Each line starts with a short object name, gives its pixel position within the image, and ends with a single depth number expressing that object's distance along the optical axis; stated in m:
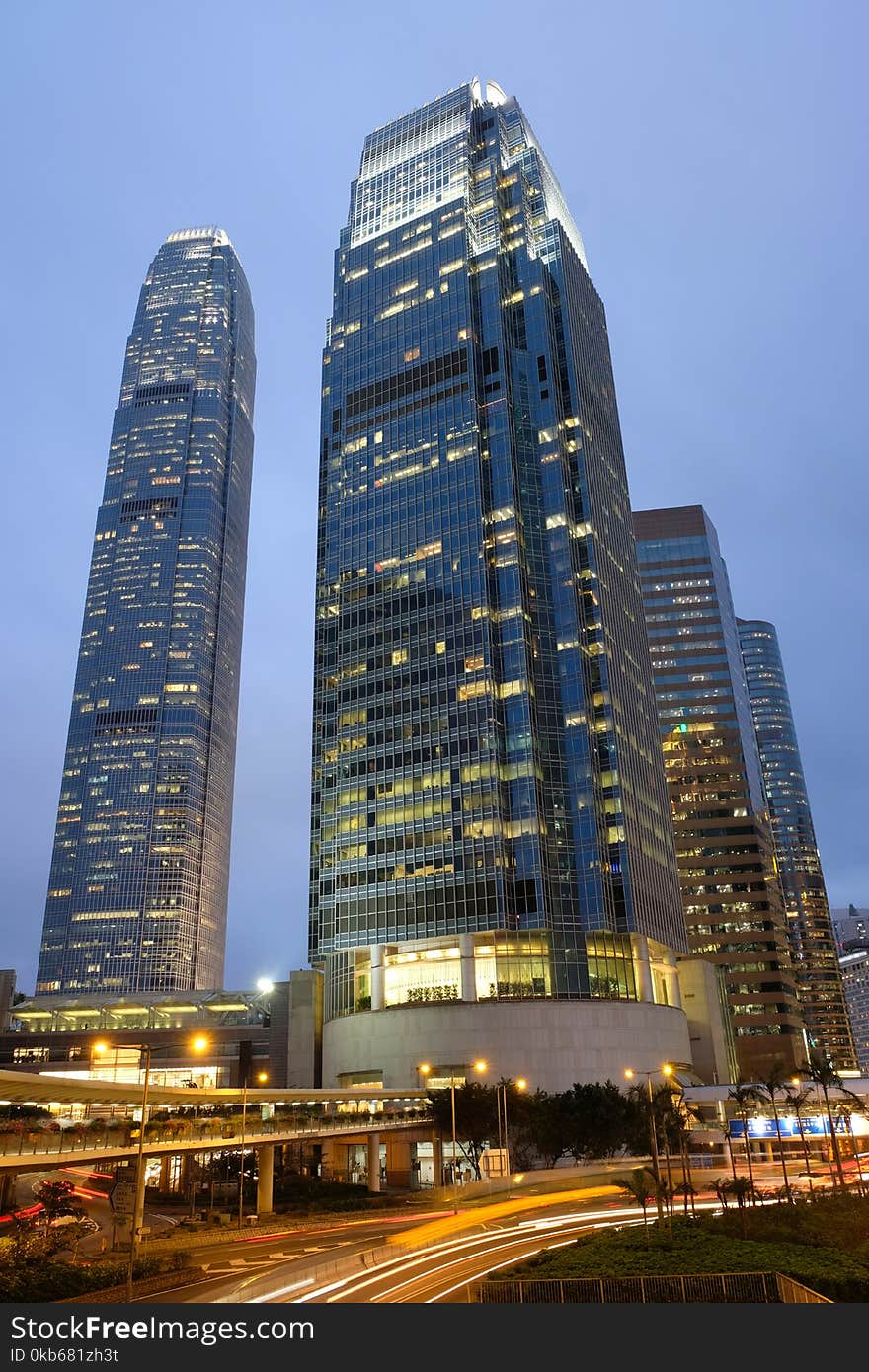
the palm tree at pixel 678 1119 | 87.94
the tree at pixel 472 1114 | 93.56
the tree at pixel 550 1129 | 96.44
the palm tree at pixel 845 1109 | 98.56
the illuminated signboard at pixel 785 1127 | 96.44
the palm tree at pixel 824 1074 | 83.04
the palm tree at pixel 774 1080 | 84.20
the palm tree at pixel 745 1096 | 93.56
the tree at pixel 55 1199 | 60.57
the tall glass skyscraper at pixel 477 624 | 126.88
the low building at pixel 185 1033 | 139.25
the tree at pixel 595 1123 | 96.38
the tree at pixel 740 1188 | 47.74
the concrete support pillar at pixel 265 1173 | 70.62
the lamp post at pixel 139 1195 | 39.08
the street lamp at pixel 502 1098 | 90.69
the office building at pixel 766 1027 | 190.62
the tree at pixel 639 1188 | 45.01
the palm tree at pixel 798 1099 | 102.61
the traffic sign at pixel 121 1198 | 62.31
